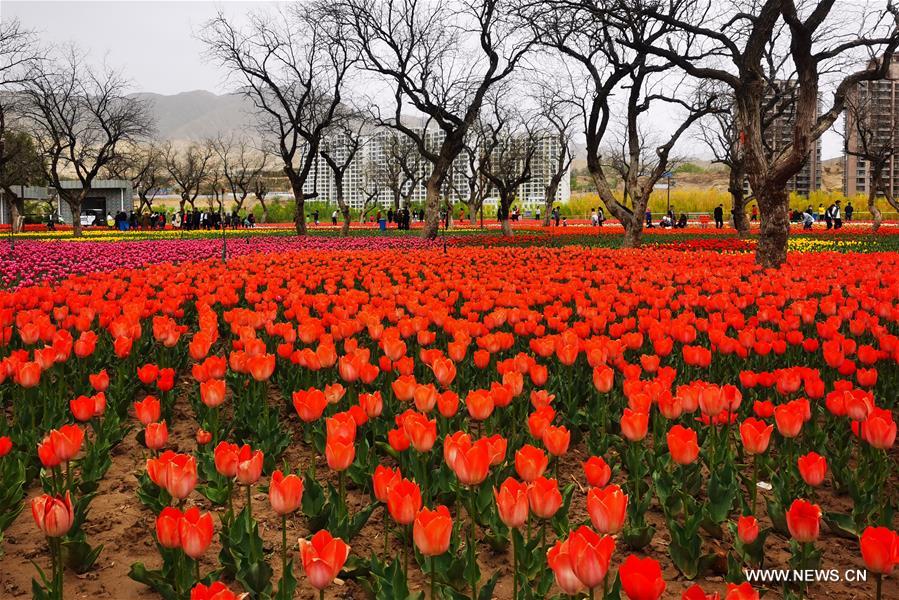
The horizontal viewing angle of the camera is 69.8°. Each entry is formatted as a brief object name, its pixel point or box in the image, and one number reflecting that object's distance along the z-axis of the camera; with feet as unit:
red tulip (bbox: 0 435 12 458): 8.03
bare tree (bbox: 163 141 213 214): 241.16
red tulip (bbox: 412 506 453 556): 5.10
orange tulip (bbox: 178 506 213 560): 5.39
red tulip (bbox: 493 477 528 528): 5.52
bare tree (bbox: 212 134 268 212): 241.35
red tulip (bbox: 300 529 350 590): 4.84
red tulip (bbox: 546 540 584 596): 4.76
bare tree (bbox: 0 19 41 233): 89.45
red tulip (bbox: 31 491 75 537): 5.57
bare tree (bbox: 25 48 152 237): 105.40
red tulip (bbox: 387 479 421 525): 5.74
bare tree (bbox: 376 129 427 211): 188.83
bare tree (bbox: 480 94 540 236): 104.18
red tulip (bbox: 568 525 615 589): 4.55
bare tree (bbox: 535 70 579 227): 124.98
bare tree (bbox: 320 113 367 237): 97.91
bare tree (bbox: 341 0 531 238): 70.38
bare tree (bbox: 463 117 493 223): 145.57
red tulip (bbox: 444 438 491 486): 6.21
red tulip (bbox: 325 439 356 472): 6.78
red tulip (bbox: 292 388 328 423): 8.55
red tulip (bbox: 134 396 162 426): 8.64
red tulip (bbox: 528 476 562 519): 5.64
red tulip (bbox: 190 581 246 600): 4.37
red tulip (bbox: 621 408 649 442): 7.77
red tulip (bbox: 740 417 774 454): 7.57
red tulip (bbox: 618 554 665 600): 4.29
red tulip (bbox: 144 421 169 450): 7.84
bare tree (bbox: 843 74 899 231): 86.33
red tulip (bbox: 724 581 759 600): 4.42
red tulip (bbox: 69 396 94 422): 8.94
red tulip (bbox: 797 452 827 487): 6.91
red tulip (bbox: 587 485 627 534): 5.43
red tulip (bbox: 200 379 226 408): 9.14
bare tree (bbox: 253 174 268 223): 231.91
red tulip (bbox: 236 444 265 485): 6.66
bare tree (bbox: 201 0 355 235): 90.33
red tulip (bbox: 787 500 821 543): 5.76
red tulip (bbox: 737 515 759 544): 6.36
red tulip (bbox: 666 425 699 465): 7.28
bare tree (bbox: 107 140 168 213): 223.30
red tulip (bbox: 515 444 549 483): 6.54
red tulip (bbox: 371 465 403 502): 6.31
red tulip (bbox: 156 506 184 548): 5.65
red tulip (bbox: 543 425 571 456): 7.21
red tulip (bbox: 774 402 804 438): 7.97
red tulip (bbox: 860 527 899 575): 4.98
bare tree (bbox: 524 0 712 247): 42.96
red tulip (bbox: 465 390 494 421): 8.32
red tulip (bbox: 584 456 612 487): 6.61
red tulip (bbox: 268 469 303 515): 6.03
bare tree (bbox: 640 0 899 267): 33.42
